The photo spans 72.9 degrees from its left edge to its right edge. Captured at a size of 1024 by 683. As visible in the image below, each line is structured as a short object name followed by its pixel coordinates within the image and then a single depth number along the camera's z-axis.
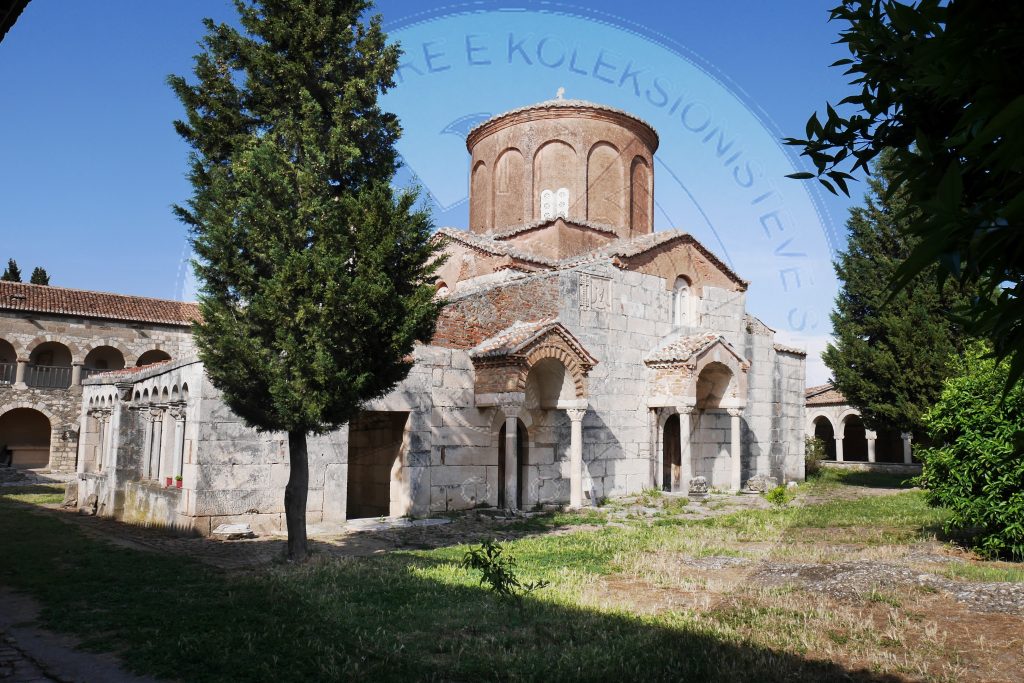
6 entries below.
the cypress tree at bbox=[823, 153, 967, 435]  19.33
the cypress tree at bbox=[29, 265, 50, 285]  33.84
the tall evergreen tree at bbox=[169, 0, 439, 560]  7.71
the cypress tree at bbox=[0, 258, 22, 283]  33.41
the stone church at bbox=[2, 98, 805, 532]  11.45
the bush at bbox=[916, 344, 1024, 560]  8.39
